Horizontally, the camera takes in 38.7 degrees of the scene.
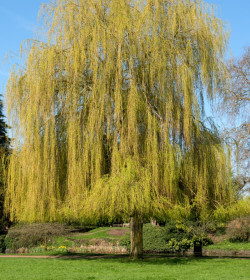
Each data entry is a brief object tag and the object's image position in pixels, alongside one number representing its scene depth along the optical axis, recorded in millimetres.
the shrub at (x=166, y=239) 20277
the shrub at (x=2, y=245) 24156
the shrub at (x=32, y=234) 21328
